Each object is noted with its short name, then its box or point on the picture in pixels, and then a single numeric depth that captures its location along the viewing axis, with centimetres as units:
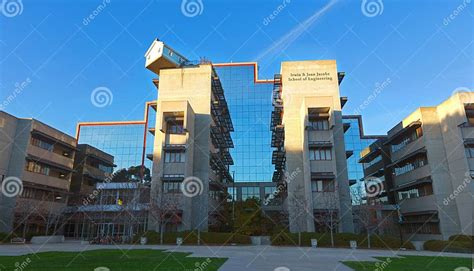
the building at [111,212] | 4138
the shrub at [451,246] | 2959
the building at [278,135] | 4166
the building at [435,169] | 3741
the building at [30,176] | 4212
